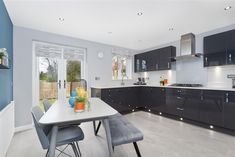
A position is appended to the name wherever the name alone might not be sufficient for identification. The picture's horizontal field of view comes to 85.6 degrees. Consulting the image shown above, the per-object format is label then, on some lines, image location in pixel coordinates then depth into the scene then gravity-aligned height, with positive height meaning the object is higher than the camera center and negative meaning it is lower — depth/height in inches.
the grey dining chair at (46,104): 84.9 -18.1
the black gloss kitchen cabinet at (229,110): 106.6 -28.5
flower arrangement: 65.0 -12.4
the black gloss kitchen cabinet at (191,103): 128.4 -26.3
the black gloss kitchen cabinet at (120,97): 155.4 -25.1
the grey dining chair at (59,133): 56.0 -28.6
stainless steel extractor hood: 141.3 +35.5
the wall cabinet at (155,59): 169.6 +27.2
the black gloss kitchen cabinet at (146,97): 175.9 -28.3
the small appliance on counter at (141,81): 205.4 -5.6
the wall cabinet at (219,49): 117.5 +28.0
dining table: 51.8 -17.2
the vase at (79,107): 64.9 -14.8
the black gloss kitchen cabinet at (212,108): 113.9 -28.4
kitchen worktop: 107.8 -10.2
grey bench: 63.9 -29.4
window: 200.4 +18.5
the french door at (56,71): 137.7 +8.8
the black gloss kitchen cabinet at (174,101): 142.3 -27.7
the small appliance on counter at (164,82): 180.2 -6.3
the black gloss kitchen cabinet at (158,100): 158.7 -29.1
